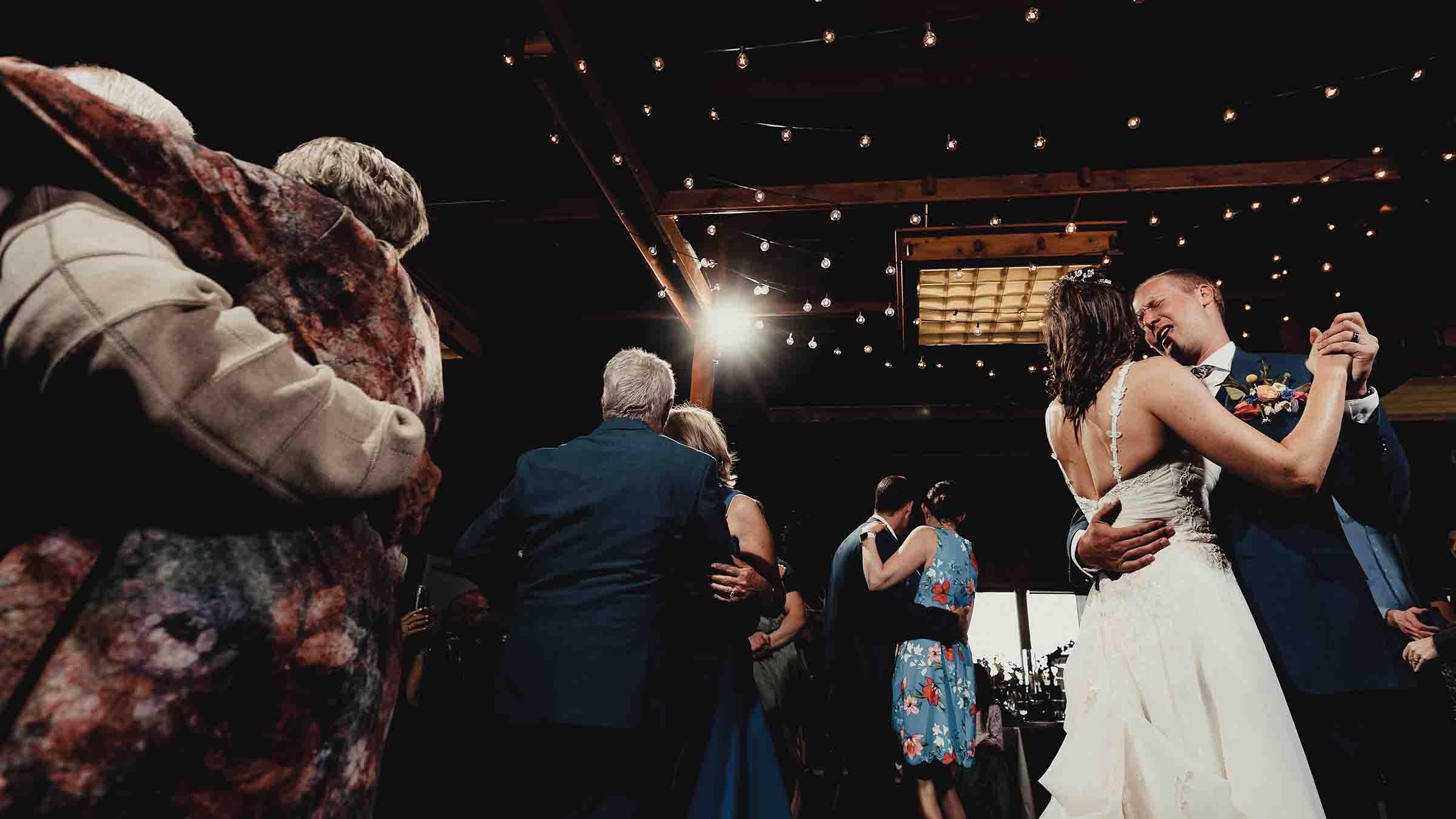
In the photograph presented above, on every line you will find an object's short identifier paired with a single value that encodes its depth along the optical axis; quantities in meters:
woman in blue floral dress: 3.48
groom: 1.34
